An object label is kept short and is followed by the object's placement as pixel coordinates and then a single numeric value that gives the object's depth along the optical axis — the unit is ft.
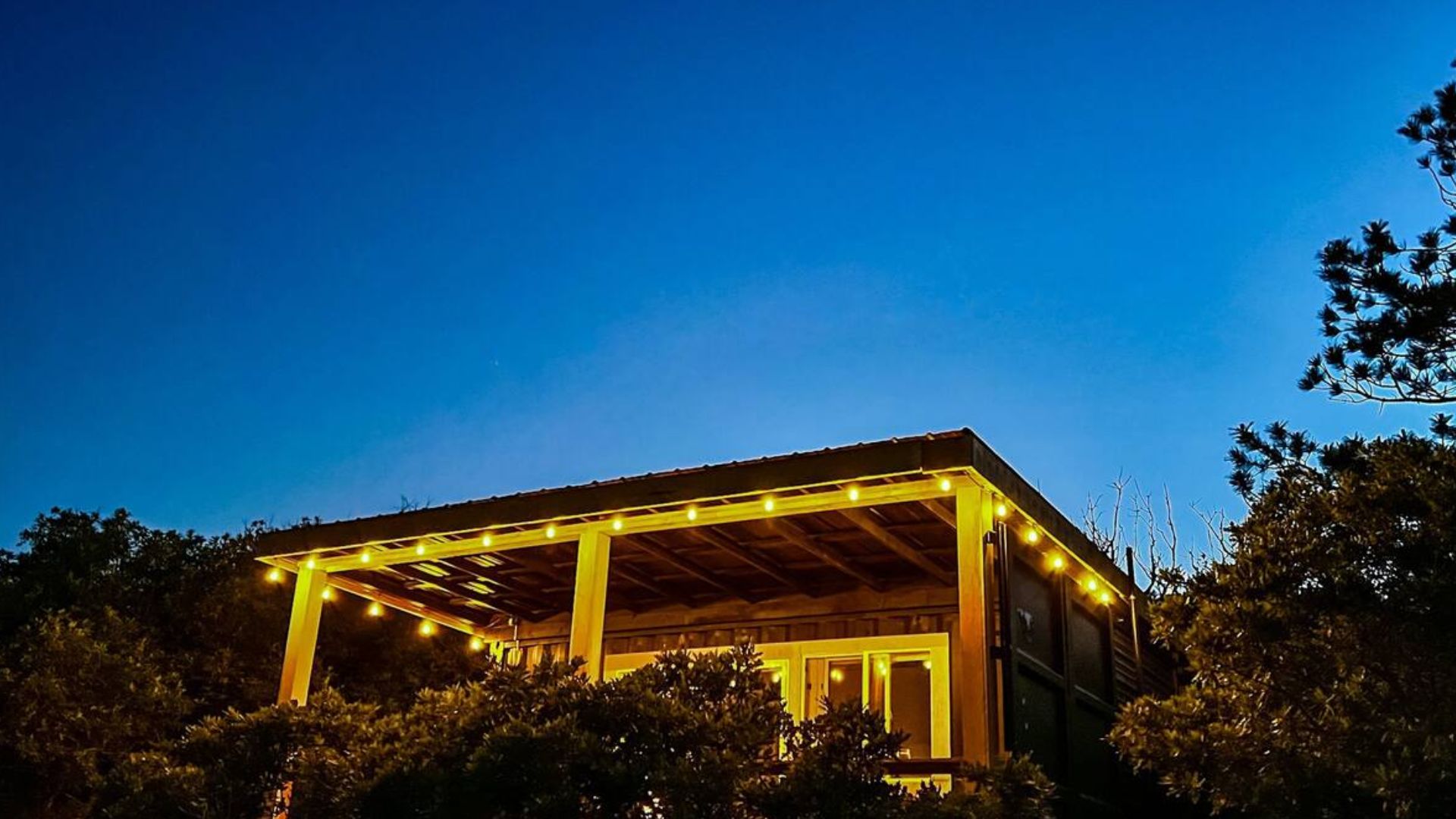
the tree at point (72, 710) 34.53
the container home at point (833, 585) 22.04
